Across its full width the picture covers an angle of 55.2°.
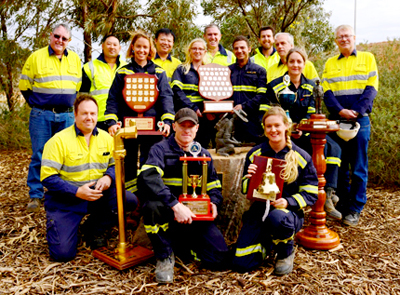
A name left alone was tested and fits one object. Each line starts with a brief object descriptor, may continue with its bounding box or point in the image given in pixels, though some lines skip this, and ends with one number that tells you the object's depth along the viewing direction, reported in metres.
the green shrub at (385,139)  5.70
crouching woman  3.21
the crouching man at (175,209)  3.14
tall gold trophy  3.23
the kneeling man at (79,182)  3.45
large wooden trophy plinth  3.67
